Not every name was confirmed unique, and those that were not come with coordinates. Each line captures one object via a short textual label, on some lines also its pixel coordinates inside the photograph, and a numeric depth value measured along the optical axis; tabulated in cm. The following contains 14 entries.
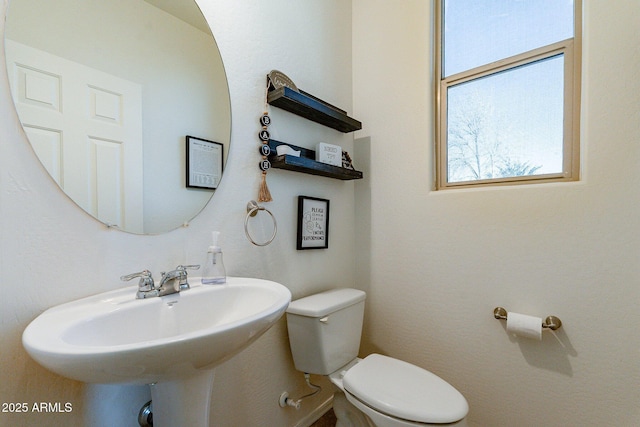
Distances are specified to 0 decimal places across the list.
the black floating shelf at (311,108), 122
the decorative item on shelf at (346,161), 158
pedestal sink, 48
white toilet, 95
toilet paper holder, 114
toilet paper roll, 112
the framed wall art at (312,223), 139
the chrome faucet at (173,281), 82
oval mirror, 72
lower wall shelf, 122
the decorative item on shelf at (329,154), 143
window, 121
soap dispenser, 94
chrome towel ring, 117
